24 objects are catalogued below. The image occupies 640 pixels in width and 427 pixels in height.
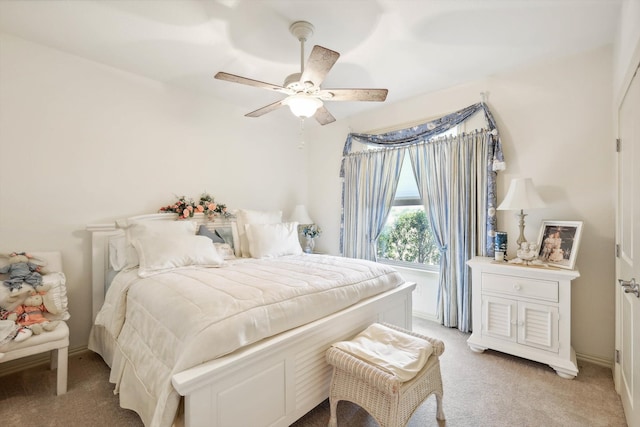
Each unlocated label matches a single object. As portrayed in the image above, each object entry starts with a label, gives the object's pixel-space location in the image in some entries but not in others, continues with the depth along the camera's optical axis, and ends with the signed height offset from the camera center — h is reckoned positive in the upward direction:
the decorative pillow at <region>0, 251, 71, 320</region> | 2.02 -0.54
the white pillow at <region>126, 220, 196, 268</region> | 2.41 -0.17
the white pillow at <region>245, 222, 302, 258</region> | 3.07 -0.32
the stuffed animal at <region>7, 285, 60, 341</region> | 1.92 -0.72
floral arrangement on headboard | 3.14 +0.04
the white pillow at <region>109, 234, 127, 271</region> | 2.48 -0.36
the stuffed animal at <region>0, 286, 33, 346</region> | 1.80 -0.69
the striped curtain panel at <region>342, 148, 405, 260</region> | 3.76 +0.21
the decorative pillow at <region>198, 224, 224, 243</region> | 3.07 -0.24
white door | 1.52 -0.27
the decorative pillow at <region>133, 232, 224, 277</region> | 2.27 -0.35
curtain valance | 2.89 +0.94
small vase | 4.15 -0.48
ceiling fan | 2.02 +0.91
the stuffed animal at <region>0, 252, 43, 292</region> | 2.06 -0.44
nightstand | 2.26 -0.85
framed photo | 2.36 -0.27
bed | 1.34 -0.66
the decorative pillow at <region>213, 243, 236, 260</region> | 2.97 -0.41
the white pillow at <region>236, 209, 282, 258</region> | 3.25 -0.10
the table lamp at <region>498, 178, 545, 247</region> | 2.47 +0.12
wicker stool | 1.43 -0.95
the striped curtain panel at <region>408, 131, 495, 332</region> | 3.00 +0.05
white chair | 1.83 -0.86
